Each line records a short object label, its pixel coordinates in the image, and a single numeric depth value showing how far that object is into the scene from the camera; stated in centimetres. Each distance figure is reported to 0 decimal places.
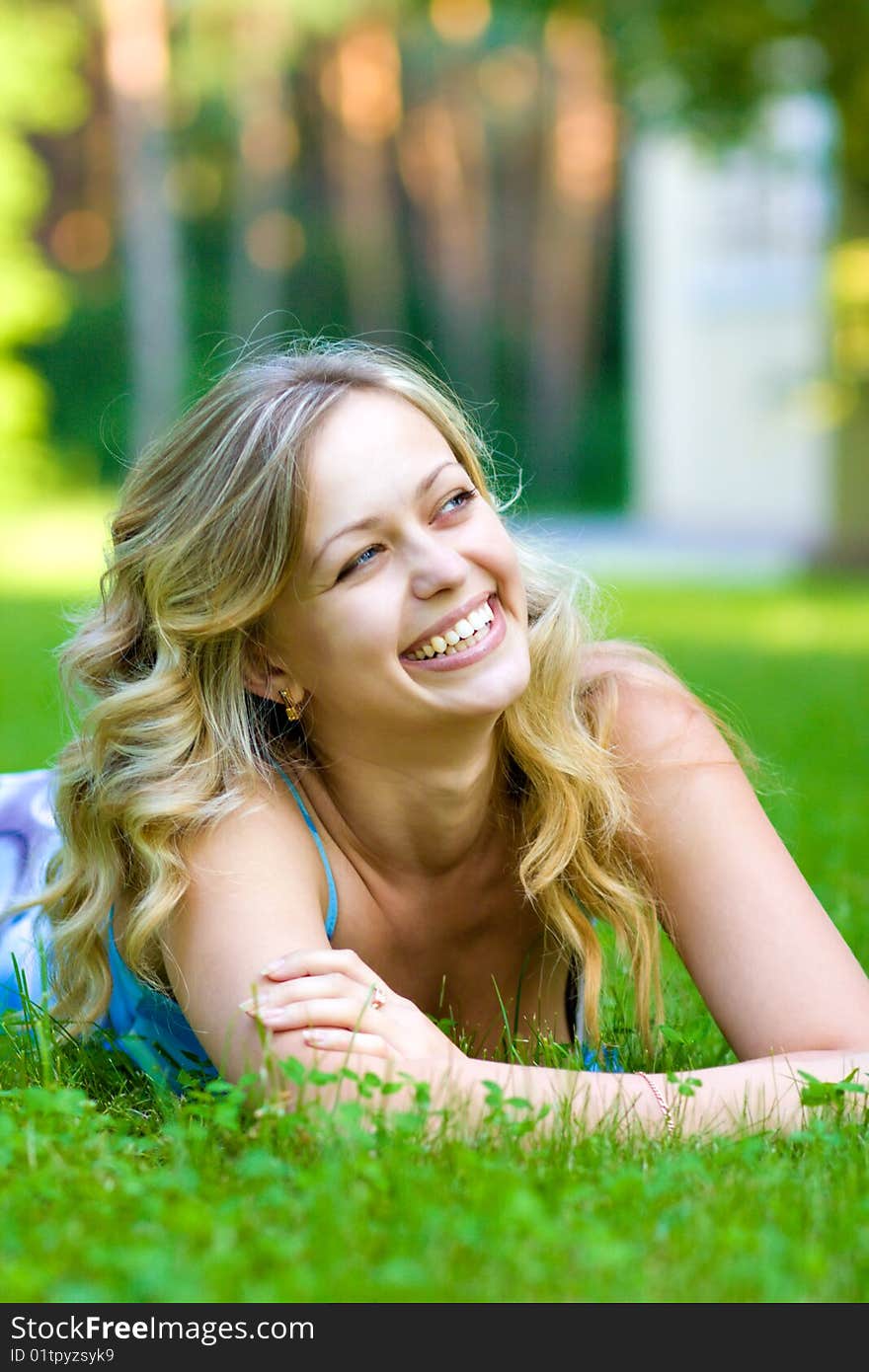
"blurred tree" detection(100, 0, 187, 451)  2548
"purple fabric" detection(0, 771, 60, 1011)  382
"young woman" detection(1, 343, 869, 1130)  288
